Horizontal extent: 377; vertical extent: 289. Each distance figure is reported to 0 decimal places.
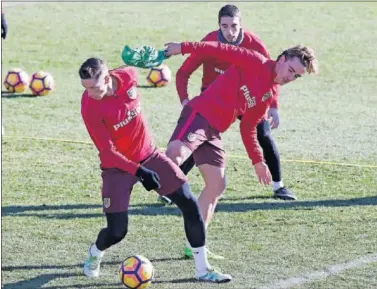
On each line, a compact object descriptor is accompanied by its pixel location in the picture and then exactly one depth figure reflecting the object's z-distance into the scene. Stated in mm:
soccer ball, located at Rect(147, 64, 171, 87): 38156
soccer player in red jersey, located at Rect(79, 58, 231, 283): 17578
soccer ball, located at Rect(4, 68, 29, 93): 36625
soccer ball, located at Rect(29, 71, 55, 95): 36219
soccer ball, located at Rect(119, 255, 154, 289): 17703
